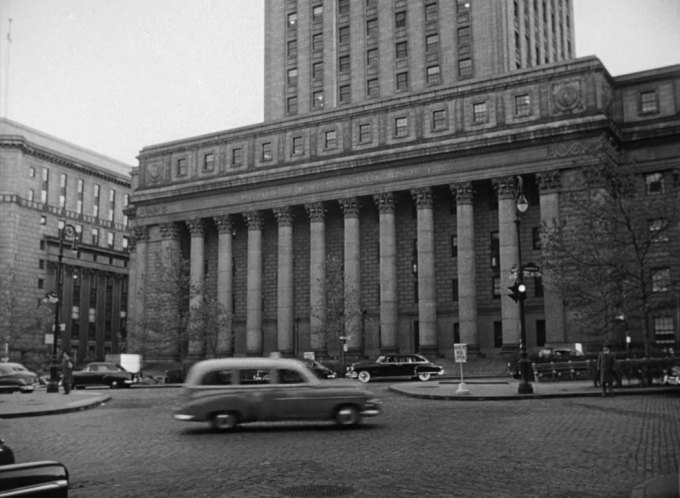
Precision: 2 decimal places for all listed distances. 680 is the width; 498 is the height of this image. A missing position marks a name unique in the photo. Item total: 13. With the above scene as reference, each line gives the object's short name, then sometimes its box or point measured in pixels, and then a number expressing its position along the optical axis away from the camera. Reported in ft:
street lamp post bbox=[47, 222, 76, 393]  128.88
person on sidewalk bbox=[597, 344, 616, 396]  92.17
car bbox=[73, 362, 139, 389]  150.41
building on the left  307.17
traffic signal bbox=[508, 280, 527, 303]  101.91
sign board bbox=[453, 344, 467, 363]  102.62
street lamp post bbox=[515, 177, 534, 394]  96.48
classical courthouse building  187.62
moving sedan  62.34
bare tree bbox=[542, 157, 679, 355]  121.08
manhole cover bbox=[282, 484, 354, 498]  33.50
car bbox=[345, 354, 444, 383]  148.46
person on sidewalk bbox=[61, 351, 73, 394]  119.75
